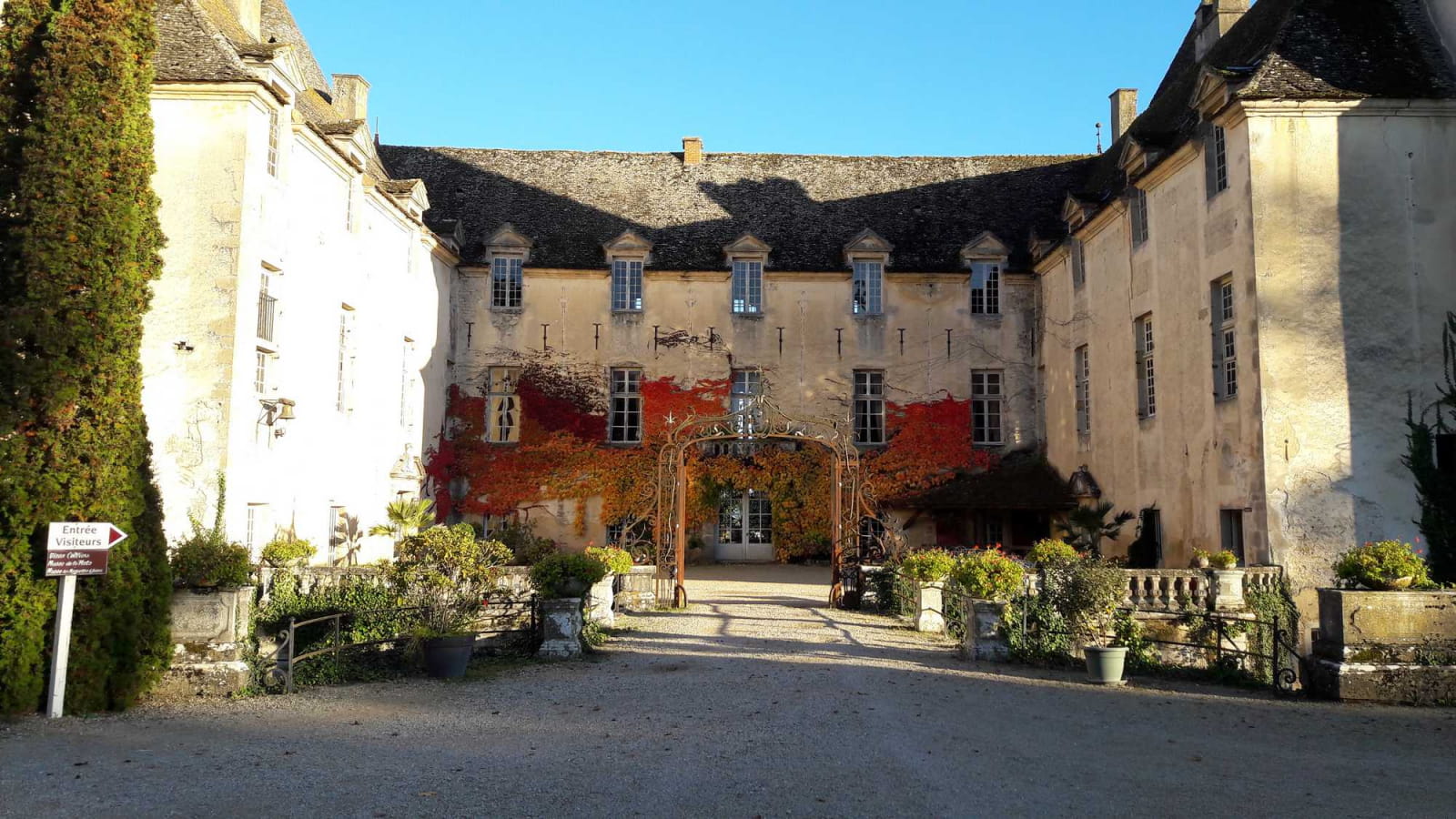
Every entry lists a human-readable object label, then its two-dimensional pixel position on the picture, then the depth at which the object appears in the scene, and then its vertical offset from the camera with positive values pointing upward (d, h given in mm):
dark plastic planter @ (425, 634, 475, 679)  11188 -1519
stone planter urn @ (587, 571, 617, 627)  15312 -1285
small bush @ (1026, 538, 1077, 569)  14766 -466
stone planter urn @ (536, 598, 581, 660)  12836 -1410
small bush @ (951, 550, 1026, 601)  13062 -730
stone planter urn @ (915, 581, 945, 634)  15828 -1361
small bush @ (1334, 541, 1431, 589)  10742 -442
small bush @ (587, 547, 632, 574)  15680 -648
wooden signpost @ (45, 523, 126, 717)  8750 -474
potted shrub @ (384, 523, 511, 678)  11812 -765
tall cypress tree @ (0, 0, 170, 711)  8922 +1530
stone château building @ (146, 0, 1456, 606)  15359 +4448
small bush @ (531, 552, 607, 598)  13047 -728
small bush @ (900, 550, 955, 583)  15688 -718
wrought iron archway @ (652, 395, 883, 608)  18781 +195
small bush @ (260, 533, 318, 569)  15430 -595
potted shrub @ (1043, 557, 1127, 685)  12727 -929
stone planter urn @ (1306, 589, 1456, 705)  10359 -1230
